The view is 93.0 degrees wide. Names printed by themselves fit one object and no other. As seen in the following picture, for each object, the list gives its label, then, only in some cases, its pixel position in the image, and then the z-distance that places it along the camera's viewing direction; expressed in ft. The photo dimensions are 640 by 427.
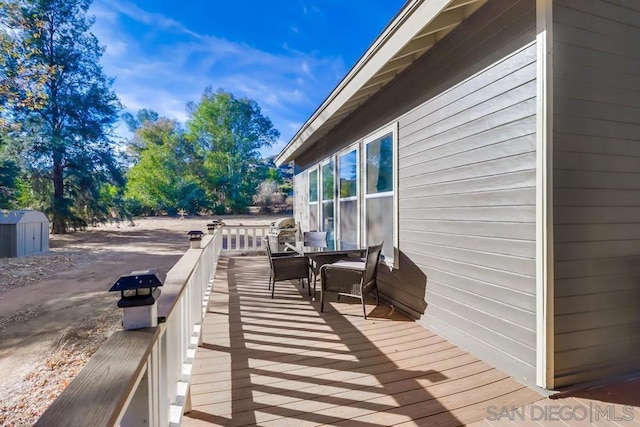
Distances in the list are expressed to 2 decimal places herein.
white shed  31.42
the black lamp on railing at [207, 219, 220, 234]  18.02
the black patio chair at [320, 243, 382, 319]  11.74
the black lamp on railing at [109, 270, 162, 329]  3.53
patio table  13.93
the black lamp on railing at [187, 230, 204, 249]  10.38
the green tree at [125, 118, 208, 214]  75.77
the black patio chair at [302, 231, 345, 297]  14.74
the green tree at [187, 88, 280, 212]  78.38
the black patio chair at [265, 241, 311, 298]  14.12
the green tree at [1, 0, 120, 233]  44.50
